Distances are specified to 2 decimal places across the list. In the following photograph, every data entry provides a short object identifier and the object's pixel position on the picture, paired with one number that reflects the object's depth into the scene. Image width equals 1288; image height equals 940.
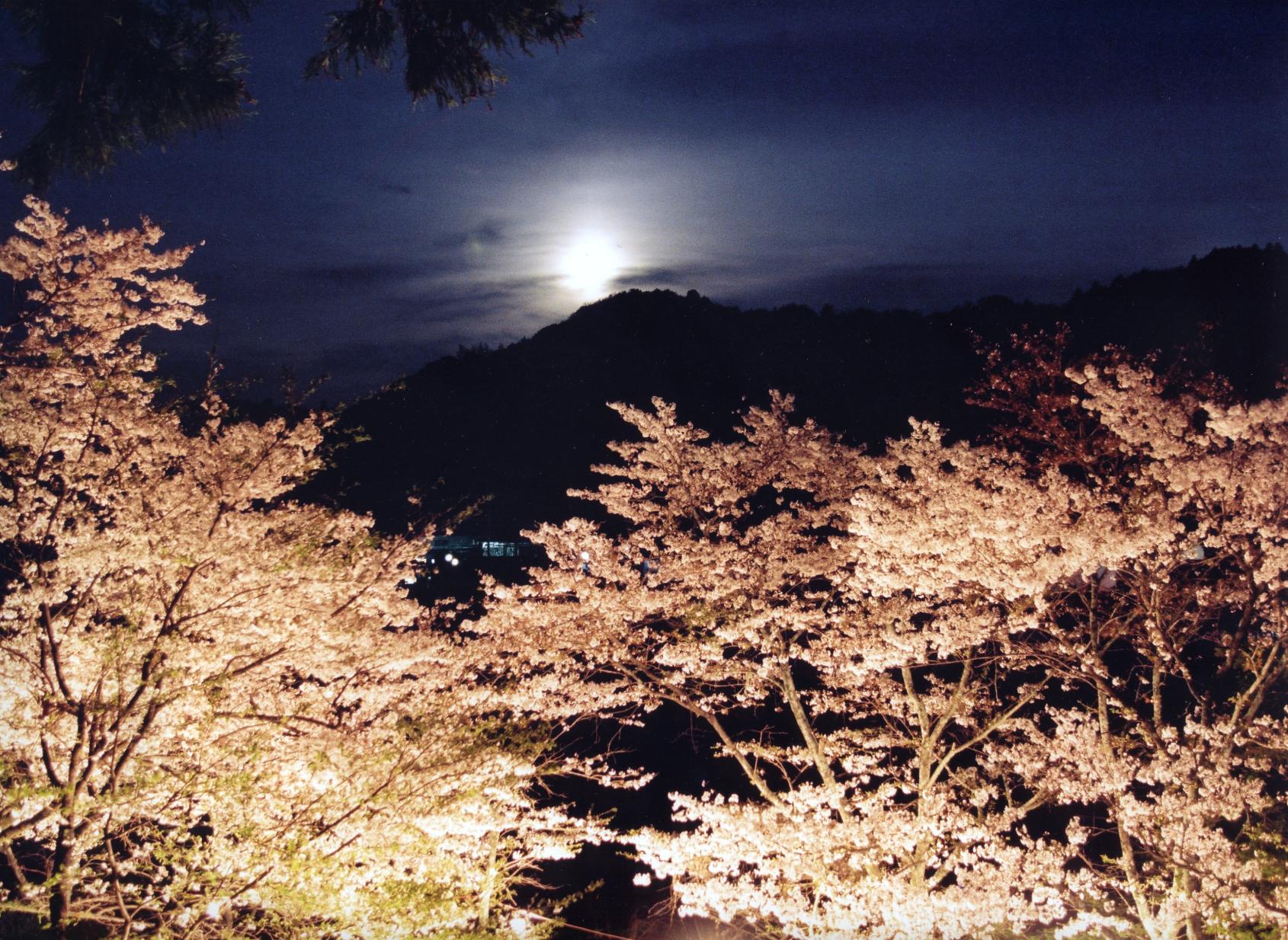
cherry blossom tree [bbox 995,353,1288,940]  5.93
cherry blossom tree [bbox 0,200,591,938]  4.96
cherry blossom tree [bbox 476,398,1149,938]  6.84
